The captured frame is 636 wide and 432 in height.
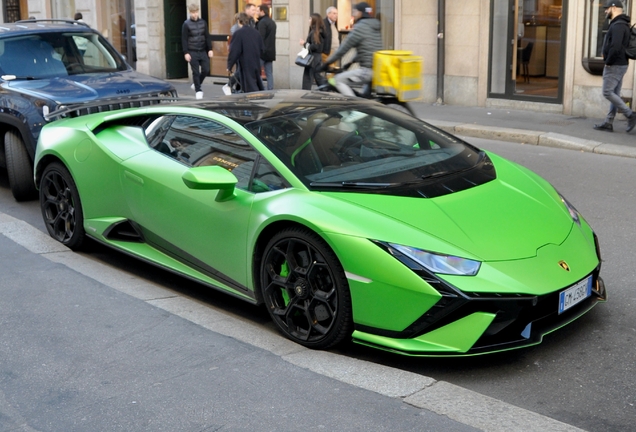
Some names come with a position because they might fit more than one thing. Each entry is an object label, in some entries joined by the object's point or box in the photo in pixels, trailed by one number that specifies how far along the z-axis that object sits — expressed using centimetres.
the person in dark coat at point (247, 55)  1521
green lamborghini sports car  458
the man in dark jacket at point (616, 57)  1237
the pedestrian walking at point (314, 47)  1617
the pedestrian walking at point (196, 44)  1709
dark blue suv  888
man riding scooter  1107
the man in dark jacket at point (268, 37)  1694
